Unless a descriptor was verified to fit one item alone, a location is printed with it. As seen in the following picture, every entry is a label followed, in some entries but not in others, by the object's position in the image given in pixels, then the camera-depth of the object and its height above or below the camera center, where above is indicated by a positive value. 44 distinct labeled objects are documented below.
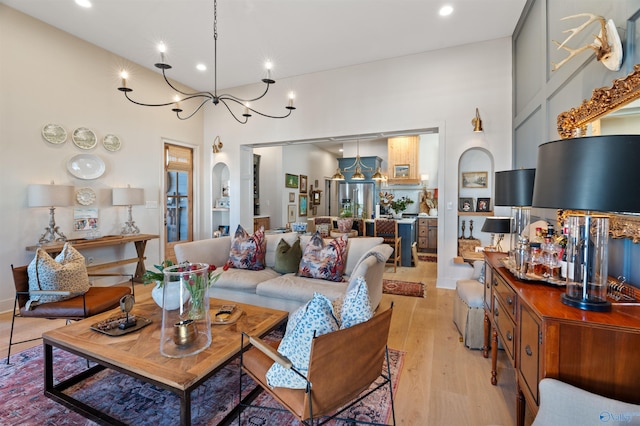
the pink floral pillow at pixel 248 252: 3.62 -0.54
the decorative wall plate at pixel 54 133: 3.91 +0.95
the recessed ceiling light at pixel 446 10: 3.58 +2.37
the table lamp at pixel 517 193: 2.38 +0.12
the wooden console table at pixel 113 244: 3.69 -0.53
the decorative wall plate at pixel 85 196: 4.26 +0.14
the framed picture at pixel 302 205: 9.01 +0.07
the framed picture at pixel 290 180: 8.23 +0.74
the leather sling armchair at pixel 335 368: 1.24 -0.72
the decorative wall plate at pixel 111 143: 4.59 +0.98
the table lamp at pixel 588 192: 1.07 +0.06
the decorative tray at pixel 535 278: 1.56 -0.37
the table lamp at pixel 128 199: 4.52 +0.11
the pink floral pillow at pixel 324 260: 3.20 -0.56
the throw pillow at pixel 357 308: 1.40 -0.47
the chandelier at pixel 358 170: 7.58 +1.04
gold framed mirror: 1.53 +0.60
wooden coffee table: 1.50 -0.82
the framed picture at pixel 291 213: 8.45 -0.17
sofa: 2.87 -0.76
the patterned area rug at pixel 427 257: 6.88 -1.16
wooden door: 5.71 +0.20
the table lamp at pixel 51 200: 3.58 +0.07
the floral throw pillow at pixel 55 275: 2.46 -0.58
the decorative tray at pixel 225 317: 2.11 -0.80
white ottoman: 2.63 -0.95
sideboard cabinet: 1.06 -0.51
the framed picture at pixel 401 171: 8.18 +1.00
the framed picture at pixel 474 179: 4.52 +0.43
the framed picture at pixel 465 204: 4.55 +0.06
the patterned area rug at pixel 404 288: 4.33 -1.21
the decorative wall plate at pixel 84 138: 4.23 +0.97
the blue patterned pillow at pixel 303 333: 1.31 -0.55
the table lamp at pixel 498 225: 3.24 -0.19
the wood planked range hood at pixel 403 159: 8.09 +1.30
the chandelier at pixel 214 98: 2.55 +1.15
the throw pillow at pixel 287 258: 3.49 -0.59
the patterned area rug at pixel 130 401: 1.79 -1.25
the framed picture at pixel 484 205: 4.44 +0.05
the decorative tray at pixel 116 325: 1.93 -0.79
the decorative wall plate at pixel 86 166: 4.21 +0.57
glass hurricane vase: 1.76 -0.66
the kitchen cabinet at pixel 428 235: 7.61 -0.68
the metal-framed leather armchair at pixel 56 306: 2.40 -0.81
